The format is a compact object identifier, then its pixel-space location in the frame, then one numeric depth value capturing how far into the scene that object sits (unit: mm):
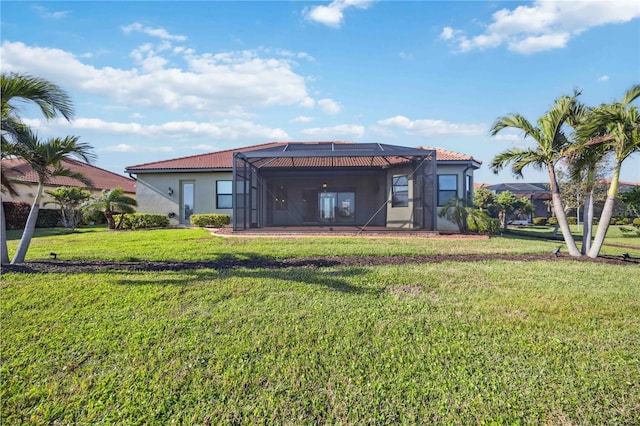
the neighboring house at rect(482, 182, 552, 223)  37938
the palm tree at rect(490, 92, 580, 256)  8562
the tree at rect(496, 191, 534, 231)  19548
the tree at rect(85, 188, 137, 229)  14750
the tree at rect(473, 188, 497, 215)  20912
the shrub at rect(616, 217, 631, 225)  25423
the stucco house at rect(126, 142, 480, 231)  13344
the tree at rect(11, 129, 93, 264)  6605
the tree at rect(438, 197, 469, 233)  13649
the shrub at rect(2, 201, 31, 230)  16734
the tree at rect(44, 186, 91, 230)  16011
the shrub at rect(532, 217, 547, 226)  32812
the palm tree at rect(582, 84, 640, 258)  7391
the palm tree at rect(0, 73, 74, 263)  6051
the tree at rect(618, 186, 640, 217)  12812
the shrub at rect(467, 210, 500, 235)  12922
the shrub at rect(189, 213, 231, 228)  15711
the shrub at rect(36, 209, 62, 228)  17875
